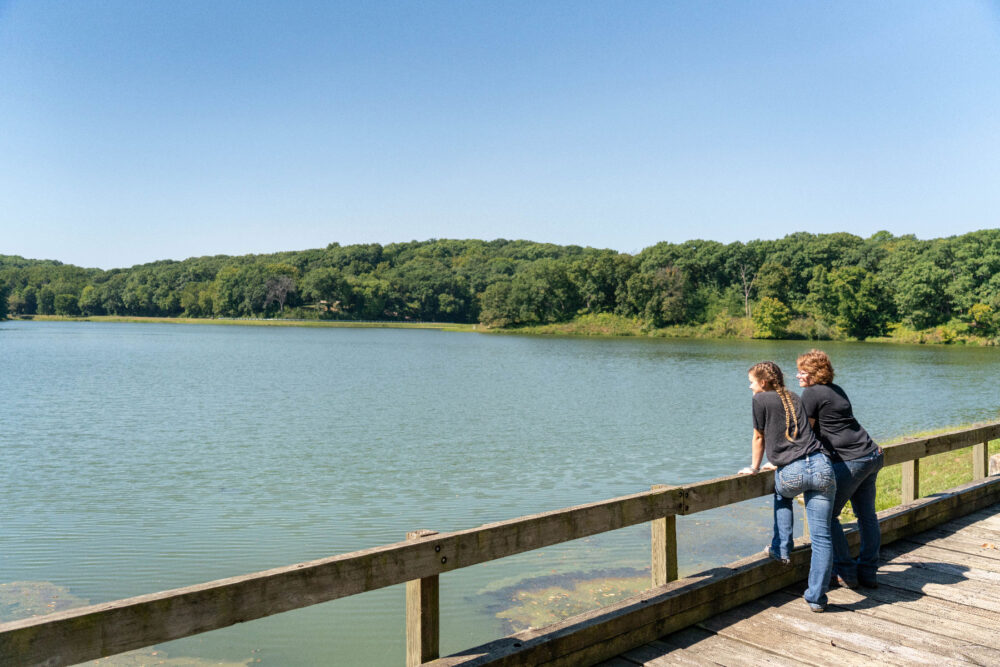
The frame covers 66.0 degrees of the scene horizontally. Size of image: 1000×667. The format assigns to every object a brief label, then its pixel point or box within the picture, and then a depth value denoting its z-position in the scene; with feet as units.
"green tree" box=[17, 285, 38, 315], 617.66
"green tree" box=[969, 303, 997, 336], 270.05
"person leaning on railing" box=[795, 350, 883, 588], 17.81
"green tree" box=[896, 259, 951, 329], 286.46
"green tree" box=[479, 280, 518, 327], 411.34
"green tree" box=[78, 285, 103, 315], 602.85
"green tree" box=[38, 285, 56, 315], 612.29
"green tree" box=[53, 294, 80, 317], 602.85
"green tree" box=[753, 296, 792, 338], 322.75
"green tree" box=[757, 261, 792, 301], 340.39
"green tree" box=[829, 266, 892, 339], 307.99
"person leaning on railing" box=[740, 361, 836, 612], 17.13
